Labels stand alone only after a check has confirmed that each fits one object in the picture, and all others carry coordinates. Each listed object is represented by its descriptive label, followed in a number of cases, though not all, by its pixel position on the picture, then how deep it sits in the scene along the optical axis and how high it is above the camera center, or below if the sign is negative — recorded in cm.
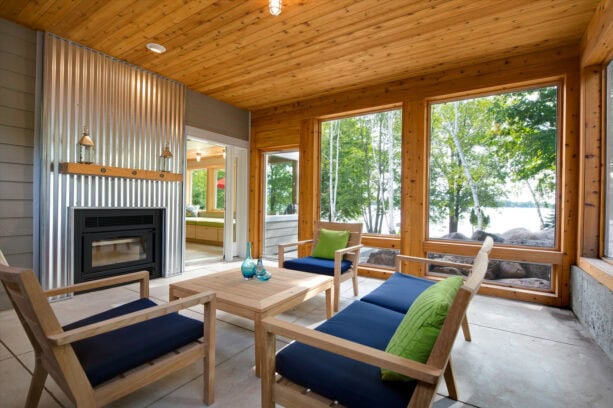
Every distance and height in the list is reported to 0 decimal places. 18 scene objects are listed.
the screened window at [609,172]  267 +32
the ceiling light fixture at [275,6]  238 +159
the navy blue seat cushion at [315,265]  312 -67
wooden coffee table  192 -66
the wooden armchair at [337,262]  301 -65
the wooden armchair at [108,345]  110 -66
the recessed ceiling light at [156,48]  323 +170
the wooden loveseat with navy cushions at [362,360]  96 -54
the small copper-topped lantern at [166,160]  407 +59
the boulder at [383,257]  436 -78
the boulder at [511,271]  351 -76
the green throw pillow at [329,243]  354 -47
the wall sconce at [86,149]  324 +58
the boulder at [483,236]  360 -37
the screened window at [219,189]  889 +40
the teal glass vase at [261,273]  255 -60
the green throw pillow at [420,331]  105 -46
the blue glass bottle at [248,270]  259 -58
